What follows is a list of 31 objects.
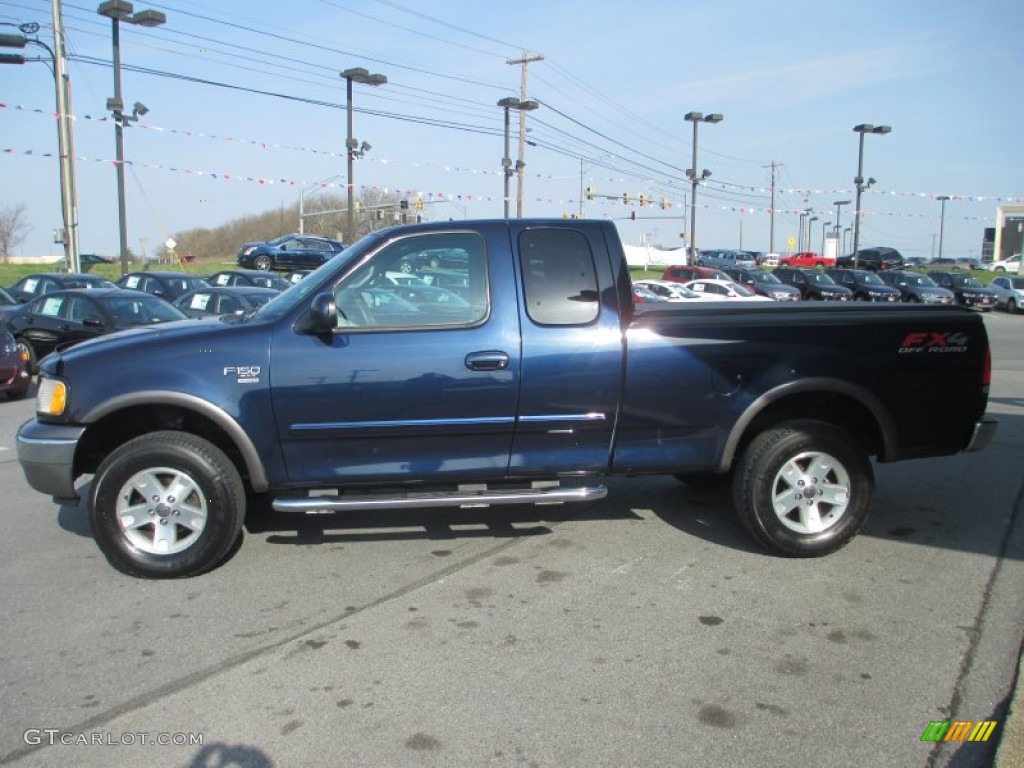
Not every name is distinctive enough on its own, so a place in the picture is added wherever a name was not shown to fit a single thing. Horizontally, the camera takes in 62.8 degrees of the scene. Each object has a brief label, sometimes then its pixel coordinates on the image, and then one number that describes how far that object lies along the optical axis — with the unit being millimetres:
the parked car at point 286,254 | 34938
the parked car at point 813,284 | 34875
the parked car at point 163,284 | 21500
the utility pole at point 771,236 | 73812
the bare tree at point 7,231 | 85500
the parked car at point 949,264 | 76188
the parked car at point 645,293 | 25059
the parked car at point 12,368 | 11688
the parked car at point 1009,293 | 37250
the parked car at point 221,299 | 16078
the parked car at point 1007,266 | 70238
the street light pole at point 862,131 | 42084
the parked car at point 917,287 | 34781
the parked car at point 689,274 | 33406
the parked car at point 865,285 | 35156
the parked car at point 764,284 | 33994
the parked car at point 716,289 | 28953
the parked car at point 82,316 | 13461
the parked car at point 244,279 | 23016
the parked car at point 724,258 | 54806
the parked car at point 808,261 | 65750
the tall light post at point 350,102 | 28328
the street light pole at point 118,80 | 20578
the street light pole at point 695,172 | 40406
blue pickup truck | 4555
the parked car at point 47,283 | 18750
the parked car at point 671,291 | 26797
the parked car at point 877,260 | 56938
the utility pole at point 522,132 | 36028
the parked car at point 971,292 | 37281
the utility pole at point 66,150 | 21203
